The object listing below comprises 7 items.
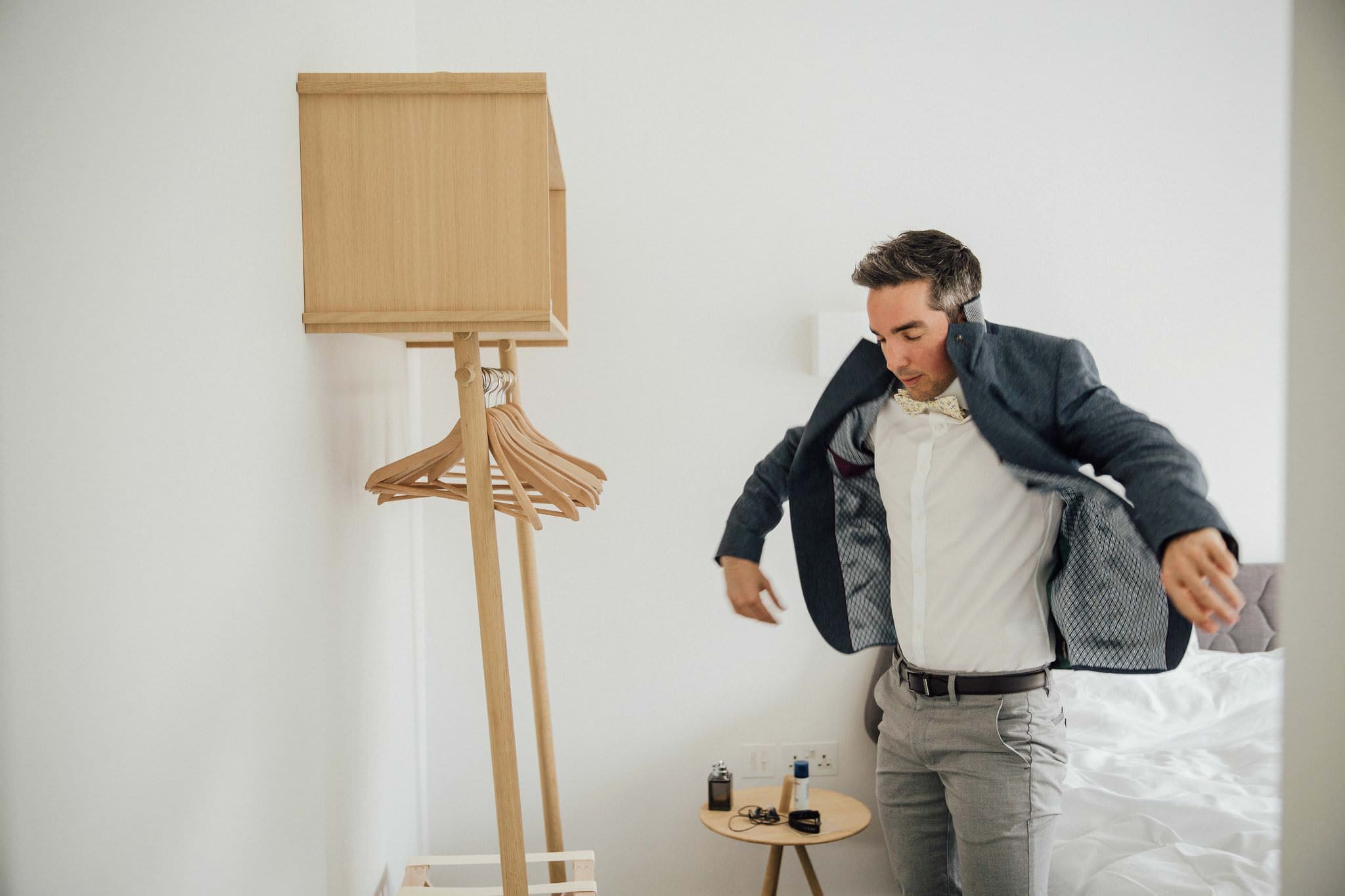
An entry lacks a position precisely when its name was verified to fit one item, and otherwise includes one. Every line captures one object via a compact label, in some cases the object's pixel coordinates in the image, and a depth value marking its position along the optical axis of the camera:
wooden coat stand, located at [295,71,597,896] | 1.42
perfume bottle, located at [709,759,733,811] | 2.38
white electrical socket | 2.65
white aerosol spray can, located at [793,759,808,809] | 2.31
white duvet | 1.61
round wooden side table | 2.21
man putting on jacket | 1.38
